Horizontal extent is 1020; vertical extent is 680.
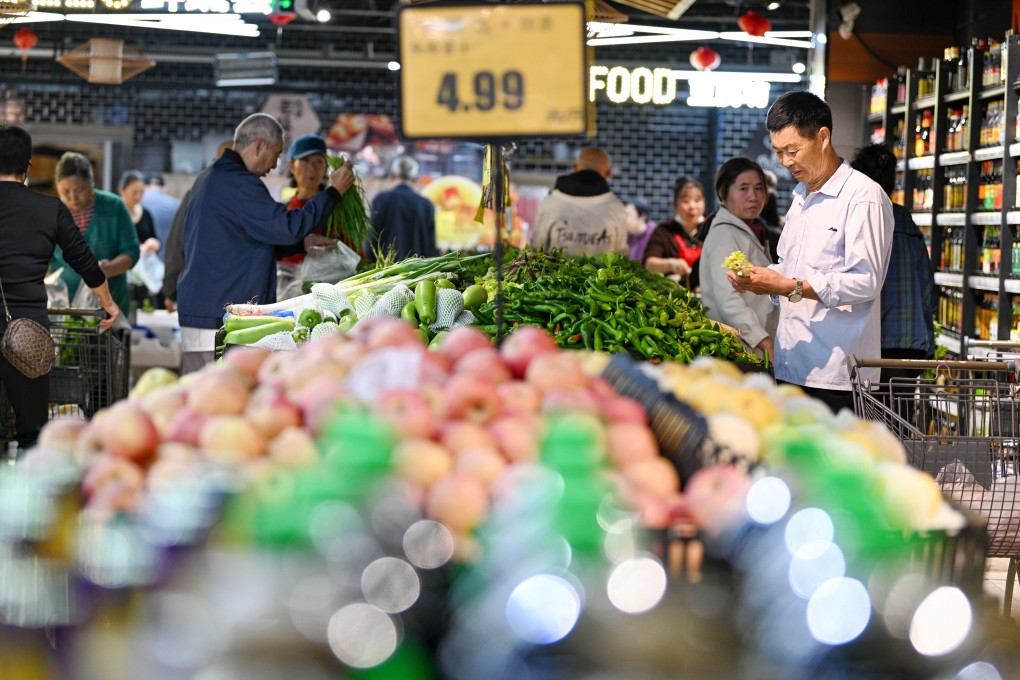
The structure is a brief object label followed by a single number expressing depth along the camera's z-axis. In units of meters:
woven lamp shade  12.28
